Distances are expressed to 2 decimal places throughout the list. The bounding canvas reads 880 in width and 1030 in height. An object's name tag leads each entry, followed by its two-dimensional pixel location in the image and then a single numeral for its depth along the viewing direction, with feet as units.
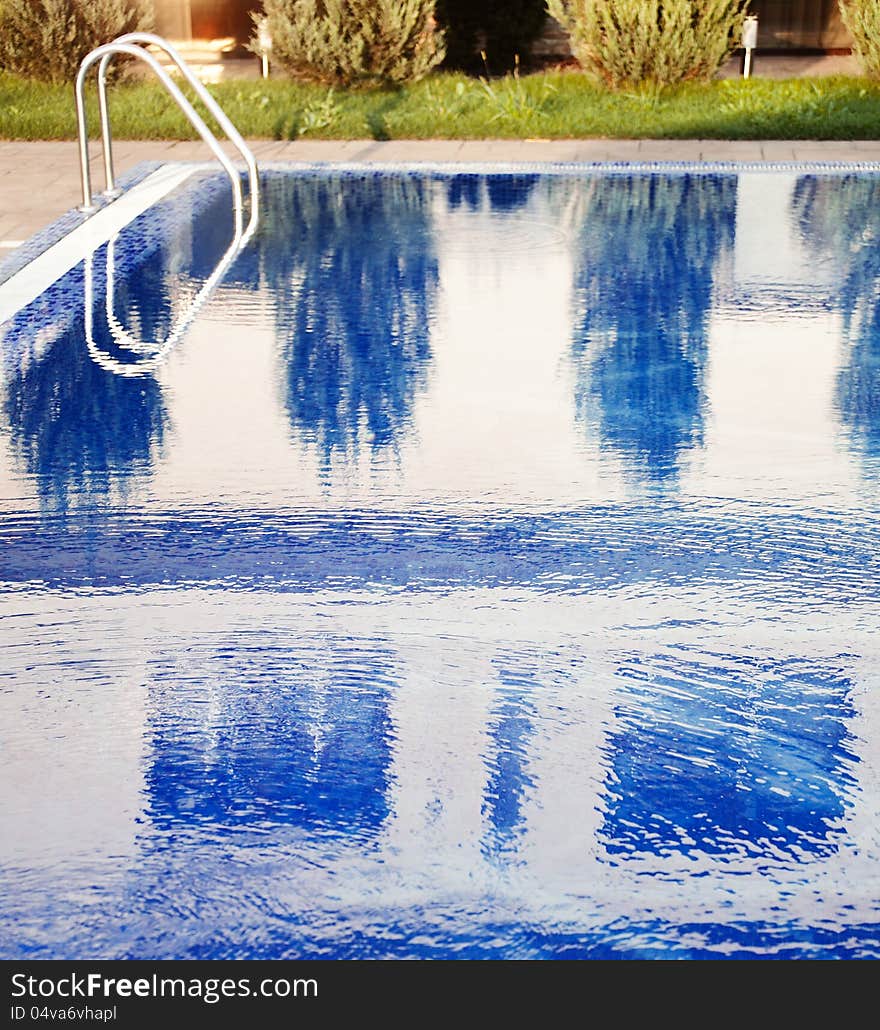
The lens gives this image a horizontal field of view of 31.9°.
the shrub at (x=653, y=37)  42.01
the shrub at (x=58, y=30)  43.70
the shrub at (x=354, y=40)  43.24
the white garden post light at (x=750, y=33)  43.78
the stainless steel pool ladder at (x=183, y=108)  28.45
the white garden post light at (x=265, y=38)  44.45
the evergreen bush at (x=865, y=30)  42.52
